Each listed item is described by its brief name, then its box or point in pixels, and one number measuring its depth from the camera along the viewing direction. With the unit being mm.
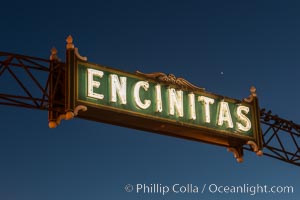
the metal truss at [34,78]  18373
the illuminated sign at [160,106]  19125
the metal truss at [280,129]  24078
